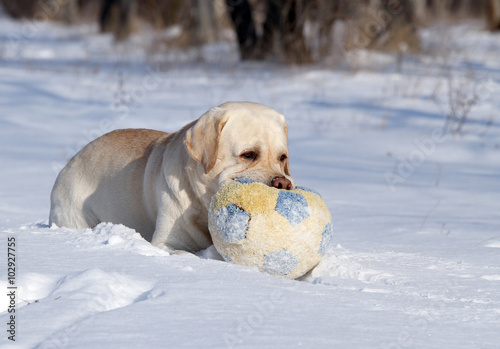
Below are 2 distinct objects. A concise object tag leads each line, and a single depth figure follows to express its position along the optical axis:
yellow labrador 7.34
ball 6.47
